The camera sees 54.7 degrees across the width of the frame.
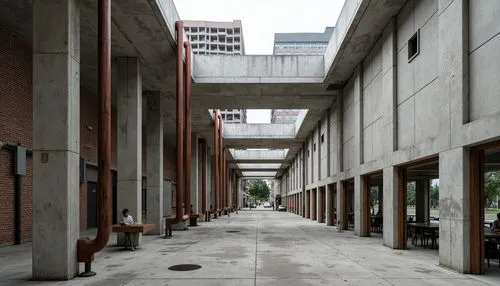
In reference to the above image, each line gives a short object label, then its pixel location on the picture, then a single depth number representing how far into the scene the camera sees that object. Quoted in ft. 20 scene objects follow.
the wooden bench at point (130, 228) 48.88
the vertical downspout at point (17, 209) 53.52
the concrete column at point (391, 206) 51.90
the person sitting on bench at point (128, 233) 50.60
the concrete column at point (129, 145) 58.85
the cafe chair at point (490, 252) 38.52
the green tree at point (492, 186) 162.22
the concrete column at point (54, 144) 32.42
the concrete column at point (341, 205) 82.69
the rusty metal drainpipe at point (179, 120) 58.13
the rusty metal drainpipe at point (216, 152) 107.10
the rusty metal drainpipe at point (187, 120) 64.20
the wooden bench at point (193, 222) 96.20
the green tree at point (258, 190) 498.28
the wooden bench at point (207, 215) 115.44
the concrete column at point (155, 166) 71.67
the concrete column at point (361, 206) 67.15
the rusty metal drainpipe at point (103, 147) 33.88
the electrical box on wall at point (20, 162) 53.16
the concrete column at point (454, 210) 34.63
